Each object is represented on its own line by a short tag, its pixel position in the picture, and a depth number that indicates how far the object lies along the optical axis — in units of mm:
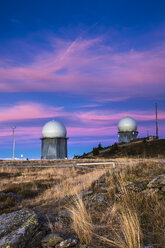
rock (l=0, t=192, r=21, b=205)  10603
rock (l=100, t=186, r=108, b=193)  8858
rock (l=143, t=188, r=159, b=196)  7227
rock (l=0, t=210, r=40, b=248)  4059
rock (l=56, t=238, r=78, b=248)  4137
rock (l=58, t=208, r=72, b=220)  5881
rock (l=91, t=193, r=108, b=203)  7195
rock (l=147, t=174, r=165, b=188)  7675
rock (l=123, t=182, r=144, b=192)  7817
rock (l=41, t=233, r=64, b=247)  4289
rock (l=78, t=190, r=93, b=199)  8782
